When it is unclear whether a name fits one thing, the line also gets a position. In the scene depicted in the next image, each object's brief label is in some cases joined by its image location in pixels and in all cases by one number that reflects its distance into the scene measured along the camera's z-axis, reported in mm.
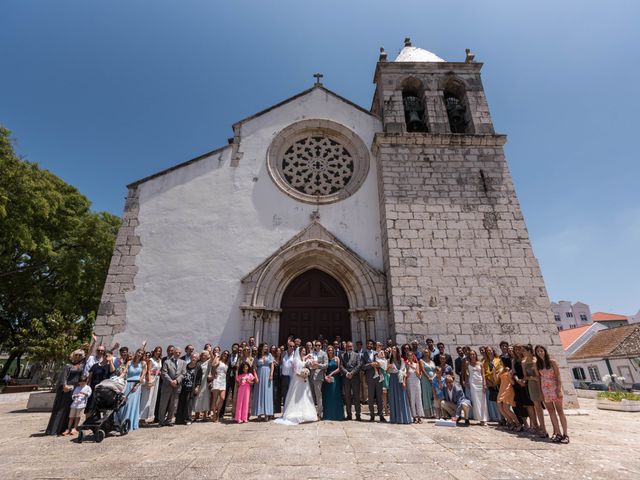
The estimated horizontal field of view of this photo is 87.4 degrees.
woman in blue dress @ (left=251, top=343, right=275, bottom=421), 5922
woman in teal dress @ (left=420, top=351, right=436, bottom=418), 6293
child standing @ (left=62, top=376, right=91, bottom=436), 5141
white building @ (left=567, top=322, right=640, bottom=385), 21656
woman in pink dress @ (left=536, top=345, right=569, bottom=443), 4495
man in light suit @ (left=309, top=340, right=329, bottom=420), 6090
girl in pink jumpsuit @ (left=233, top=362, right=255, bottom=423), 5896
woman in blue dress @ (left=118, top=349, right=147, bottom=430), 5266
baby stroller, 4605
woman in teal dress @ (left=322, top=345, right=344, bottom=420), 5930
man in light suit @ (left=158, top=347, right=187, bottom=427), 5734
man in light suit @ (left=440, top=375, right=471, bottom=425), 5914
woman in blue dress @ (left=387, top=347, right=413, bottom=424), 5699
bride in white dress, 5645
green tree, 12453
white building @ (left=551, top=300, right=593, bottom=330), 54250
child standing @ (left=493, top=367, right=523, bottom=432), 5332
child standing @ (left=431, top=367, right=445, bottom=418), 6191
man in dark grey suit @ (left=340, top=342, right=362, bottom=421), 6034
